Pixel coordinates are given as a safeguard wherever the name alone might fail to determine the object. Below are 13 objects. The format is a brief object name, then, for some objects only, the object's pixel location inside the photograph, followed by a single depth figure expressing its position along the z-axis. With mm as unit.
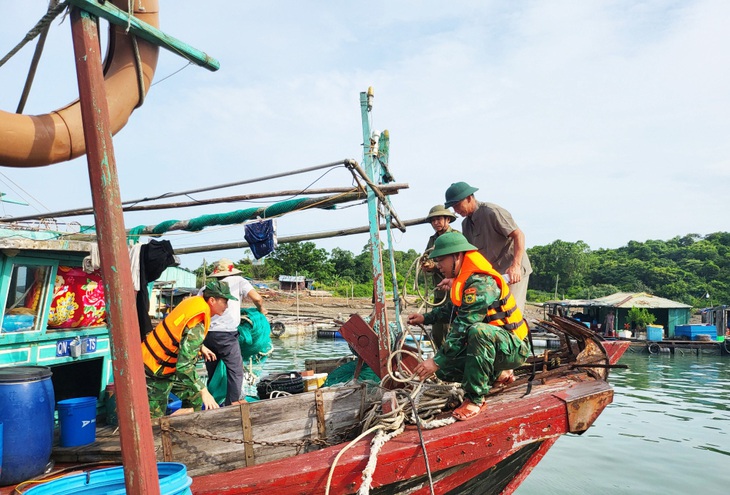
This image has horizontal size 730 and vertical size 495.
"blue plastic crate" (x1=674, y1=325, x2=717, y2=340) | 32719
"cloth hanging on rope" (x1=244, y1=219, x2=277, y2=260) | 6465
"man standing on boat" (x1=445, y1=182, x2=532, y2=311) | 5027
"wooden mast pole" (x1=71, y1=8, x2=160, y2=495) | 2033
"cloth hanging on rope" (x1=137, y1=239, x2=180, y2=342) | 5277
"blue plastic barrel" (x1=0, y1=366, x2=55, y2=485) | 3059
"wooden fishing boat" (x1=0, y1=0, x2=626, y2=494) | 3285
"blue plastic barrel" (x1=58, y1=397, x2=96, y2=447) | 3621
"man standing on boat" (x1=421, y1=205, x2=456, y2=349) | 5624
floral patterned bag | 5184
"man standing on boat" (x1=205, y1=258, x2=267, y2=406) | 5445
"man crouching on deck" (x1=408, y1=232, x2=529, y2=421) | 3604
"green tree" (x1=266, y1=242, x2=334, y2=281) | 57594
